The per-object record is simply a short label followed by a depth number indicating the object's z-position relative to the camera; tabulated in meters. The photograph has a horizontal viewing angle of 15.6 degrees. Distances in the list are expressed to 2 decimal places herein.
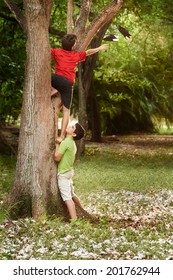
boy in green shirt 11.89
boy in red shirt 11.80
